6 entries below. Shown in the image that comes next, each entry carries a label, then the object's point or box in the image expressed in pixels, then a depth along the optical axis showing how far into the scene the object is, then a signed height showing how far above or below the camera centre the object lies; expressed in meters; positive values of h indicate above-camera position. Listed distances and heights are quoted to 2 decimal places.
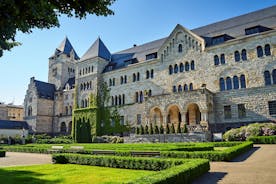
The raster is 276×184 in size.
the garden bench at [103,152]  18.76 -2.65
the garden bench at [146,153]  16.15 -2.44
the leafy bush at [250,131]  25.53 -1.67
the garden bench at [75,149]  21.61 -2.69
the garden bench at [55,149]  24.50 -3.03
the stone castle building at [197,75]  30.91 +7.44
